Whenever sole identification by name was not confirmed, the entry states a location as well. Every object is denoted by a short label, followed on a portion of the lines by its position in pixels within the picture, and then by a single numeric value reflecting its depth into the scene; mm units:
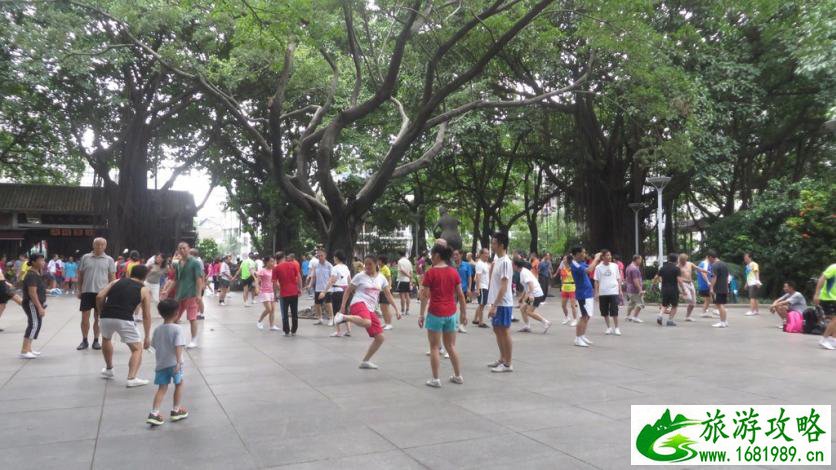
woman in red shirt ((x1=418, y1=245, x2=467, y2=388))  6453
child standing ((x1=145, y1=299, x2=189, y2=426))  4984
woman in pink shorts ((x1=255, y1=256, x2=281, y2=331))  11694
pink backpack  11156
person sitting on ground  11383
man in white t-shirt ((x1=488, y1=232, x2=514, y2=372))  6938
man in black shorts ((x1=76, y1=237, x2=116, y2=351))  8398
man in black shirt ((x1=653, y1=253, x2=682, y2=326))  12335
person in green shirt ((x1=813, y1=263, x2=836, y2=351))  9078
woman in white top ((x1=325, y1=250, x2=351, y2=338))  10798
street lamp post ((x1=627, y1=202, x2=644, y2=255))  21275
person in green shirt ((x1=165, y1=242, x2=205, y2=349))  9109
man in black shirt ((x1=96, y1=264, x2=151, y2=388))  6344
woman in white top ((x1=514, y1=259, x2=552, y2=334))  9227
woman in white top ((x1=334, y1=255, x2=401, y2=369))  7453
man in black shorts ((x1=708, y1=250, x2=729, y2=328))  12392
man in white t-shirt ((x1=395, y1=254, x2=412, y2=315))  14305
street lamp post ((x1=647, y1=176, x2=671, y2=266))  18384
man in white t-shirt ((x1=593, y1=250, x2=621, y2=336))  10875
